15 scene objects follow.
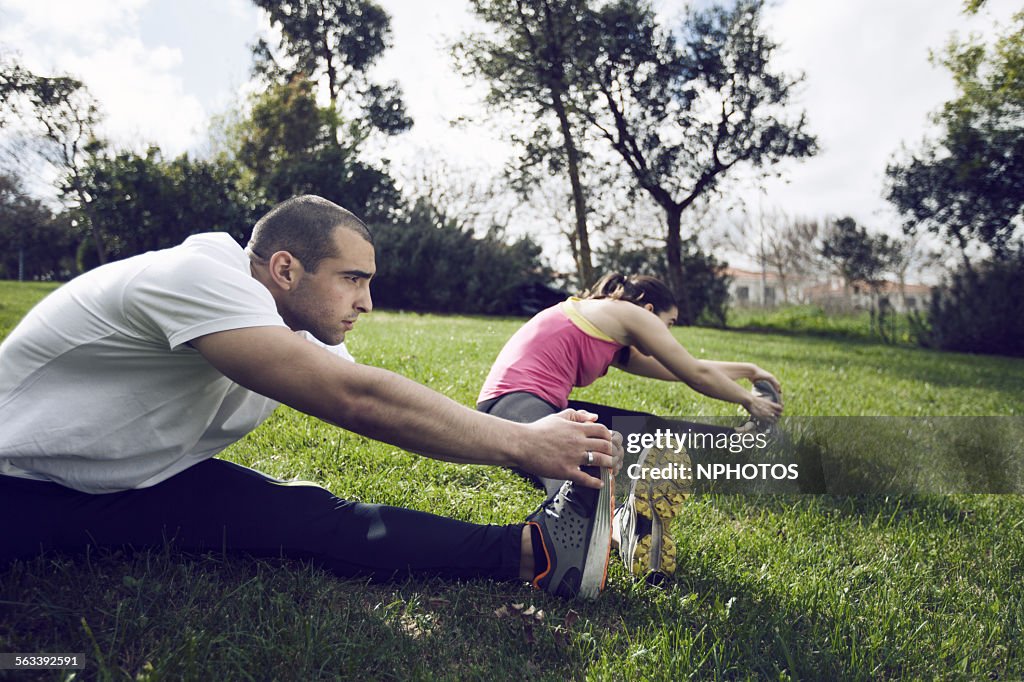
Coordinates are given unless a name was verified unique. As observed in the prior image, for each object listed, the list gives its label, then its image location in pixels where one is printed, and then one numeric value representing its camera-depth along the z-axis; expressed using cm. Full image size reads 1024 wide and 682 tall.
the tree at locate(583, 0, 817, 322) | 1969
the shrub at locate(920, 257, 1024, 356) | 1534
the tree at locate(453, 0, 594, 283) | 1923
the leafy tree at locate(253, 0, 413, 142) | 2634
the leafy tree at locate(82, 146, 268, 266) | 1817
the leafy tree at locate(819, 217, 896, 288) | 2762
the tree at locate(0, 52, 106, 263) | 1708
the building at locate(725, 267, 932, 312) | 2852
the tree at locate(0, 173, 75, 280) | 2320
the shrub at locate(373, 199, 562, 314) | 1803
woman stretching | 322
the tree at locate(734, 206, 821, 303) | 3162
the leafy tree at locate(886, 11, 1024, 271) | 1598
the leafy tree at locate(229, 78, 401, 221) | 2100
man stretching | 156
